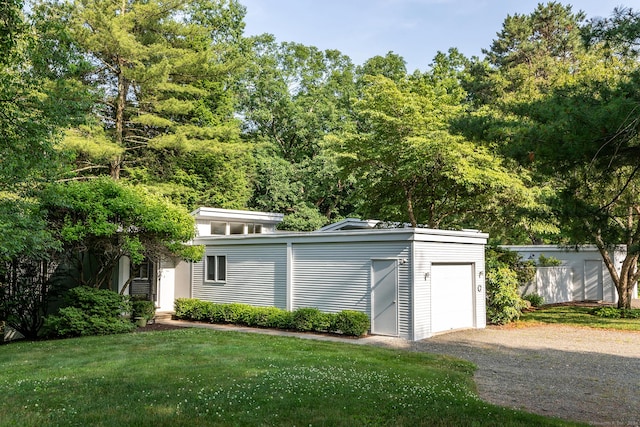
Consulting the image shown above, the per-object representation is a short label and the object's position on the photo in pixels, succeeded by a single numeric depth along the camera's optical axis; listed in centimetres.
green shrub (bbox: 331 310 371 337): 1362
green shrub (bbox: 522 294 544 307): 2333
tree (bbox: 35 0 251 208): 2350
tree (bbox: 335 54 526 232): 1841
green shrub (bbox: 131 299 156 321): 1616
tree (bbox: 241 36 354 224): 3244
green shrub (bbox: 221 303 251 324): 1634
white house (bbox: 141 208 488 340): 1351
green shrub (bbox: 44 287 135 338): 1382
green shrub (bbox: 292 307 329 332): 1444
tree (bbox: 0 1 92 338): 1033
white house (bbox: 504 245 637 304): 2523
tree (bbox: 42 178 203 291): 1340
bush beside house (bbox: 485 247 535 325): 1656
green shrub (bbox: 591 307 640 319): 1906
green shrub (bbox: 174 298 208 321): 1739
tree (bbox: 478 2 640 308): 610
